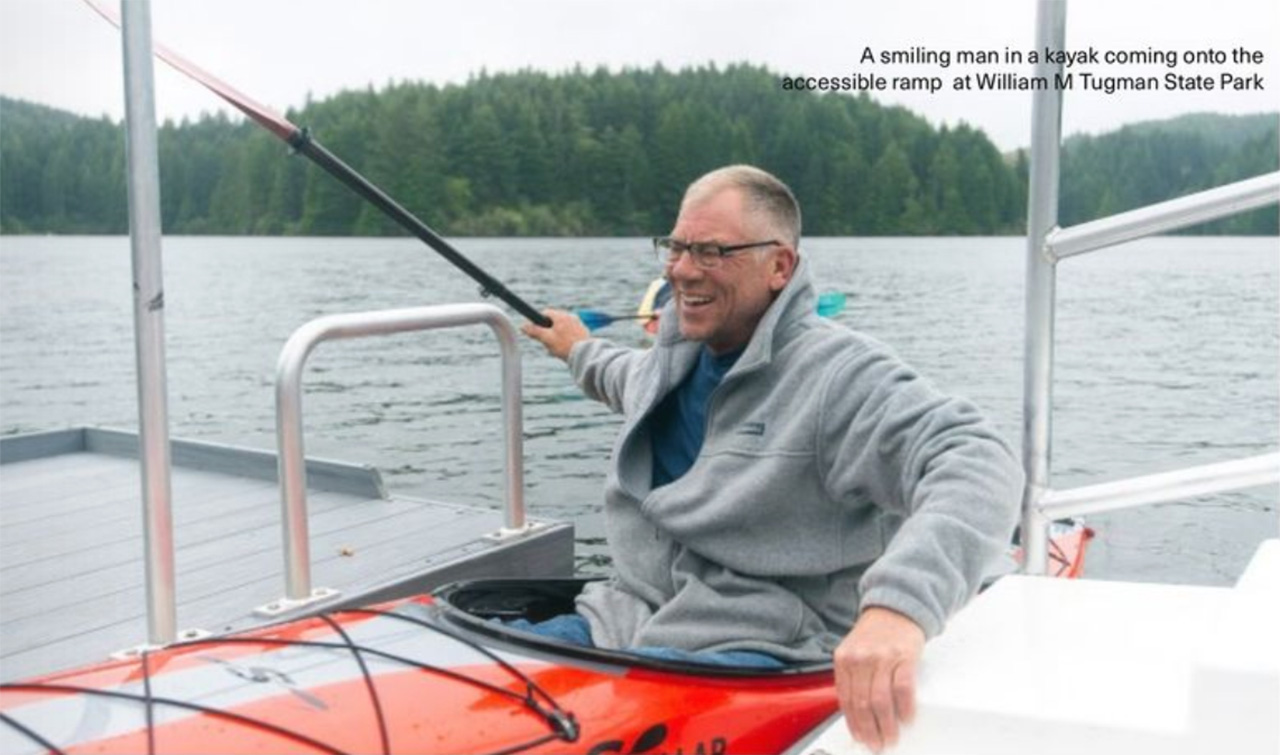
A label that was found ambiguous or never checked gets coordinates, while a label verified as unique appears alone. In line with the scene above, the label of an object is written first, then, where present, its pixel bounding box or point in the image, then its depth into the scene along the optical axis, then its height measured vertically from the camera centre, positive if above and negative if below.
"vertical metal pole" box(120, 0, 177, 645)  2.57 -0.15
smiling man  2.33 -0.42
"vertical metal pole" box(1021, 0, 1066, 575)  2.62 -0.12
